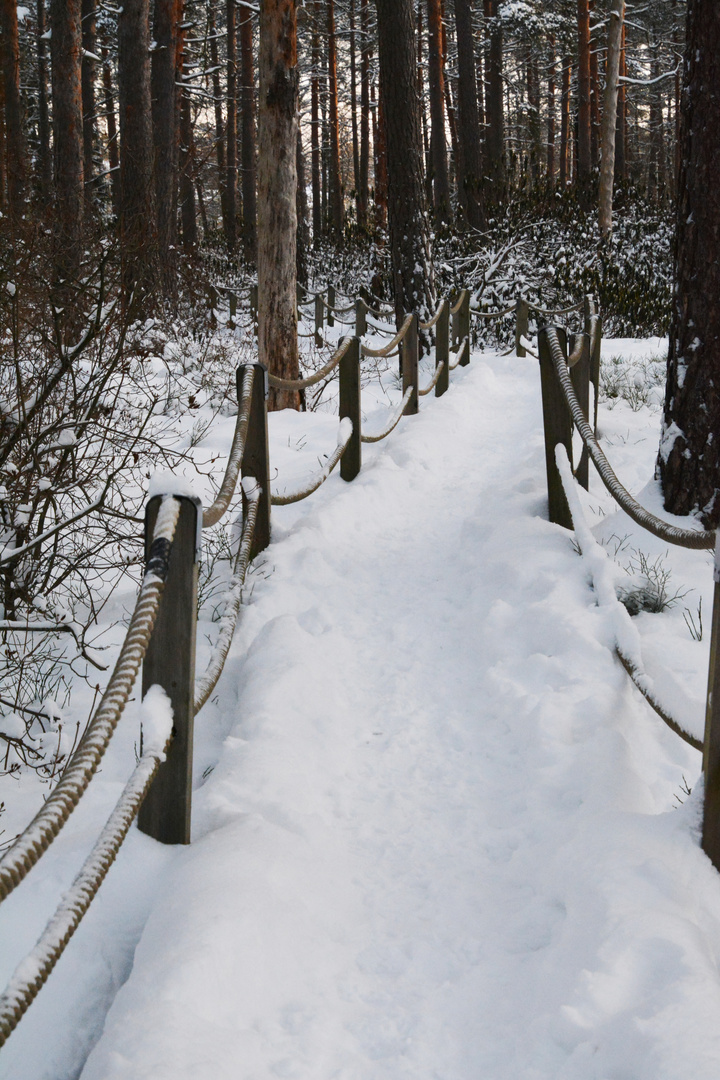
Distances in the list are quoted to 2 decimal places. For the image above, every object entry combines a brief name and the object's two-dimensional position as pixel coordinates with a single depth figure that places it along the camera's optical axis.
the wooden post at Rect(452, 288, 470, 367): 11.25
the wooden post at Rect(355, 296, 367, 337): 13.22
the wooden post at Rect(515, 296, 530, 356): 12.82
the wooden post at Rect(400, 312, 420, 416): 7.56
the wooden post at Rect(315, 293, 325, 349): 14.99
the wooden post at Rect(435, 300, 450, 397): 9.03
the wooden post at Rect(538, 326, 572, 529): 4.71
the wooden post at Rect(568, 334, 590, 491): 5.18
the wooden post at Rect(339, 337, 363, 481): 5.79
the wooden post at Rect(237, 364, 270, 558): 4.31
